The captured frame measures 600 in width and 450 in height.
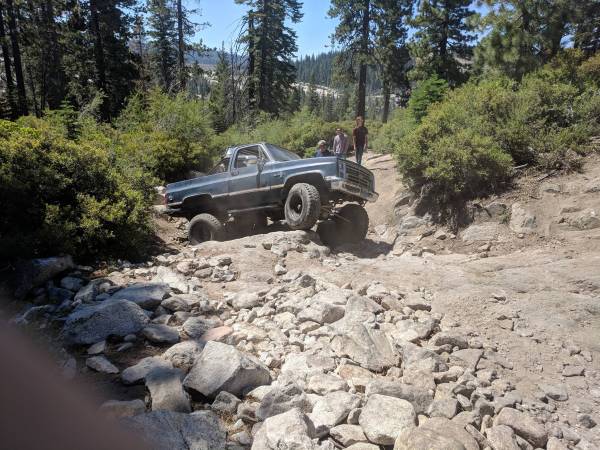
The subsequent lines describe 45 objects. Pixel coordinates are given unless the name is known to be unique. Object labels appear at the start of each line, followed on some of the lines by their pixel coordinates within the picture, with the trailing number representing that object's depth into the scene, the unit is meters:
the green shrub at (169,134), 12.78
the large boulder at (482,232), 7.01
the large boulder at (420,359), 3.27
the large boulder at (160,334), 3.71
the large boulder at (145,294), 4.41
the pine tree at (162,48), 33.25
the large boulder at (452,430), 2.36
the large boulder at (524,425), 2.55
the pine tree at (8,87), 17.77
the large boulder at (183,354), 3.32
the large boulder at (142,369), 3.03
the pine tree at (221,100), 20.62
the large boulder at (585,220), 6.07
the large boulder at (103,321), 3.63
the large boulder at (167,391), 2.67
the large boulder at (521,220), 6.69
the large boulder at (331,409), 2.55
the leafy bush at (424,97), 15.01
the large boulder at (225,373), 2.90
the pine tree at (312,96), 76.75
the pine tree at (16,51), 17.64
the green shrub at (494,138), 7.81
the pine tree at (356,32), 23.17
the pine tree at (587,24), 14.55
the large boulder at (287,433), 2.26
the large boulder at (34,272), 4.75
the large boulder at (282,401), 2.63
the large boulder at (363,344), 3.41
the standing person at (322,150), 9.18
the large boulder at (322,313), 4.07
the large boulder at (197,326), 3.88
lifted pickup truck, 7.16
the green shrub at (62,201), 5.45
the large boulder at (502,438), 2.46
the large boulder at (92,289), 4.54
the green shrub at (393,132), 15.30
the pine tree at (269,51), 26.00
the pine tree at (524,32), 14.42
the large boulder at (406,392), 2.80
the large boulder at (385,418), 2.44
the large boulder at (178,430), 2.22
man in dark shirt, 12.04
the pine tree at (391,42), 23.89
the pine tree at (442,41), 23.11
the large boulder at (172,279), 5.02
